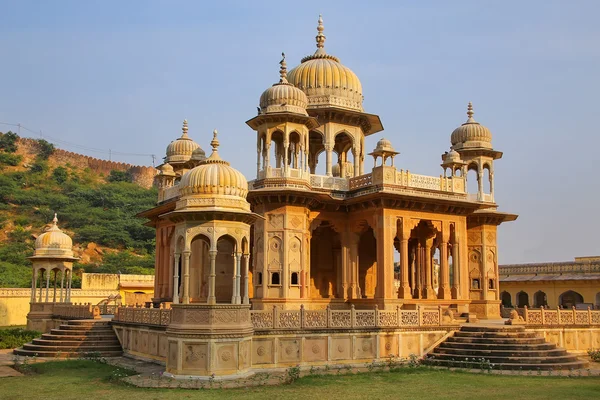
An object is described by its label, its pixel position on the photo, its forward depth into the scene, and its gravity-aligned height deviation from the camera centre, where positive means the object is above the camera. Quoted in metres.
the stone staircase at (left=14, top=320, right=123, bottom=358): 21.08 -1.34
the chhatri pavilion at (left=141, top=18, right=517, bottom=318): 22.53 +3.15
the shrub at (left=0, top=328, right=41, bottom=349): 24.06 -1.34
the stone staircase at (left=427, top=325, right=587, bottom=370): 17.86 -1.32
